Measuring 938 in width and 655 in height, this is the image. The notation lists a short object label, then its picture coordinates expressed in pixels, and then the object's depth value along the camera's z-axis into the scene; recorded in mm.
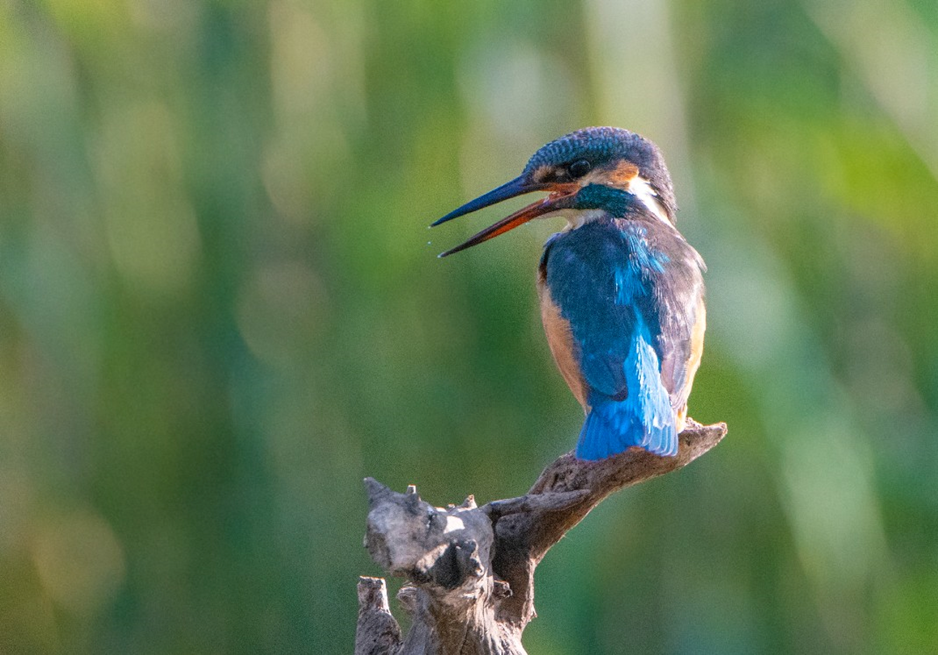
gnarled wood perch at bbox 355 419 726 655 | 5218
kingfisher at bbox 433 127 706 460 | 5299
